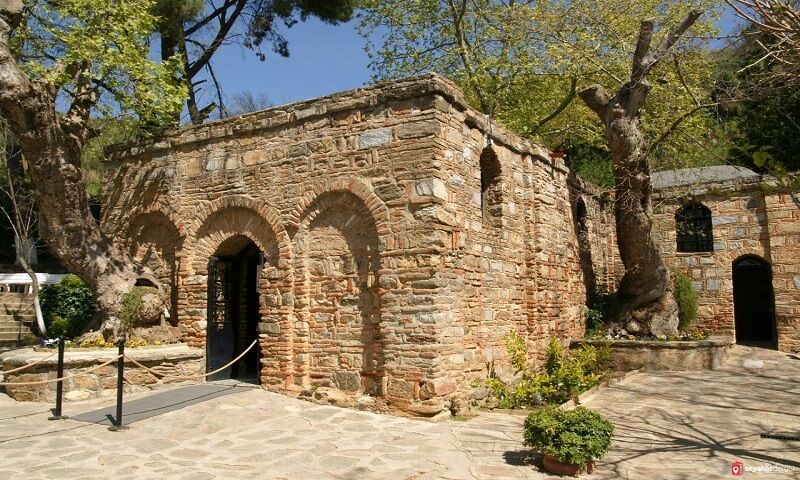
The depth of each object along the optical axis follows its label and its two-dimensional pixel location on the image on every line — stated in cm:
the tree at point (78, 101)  934
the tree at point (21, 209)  1558
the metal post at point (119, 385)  694
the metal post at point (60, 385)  752
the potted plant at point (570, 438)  542
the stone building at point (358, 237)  780
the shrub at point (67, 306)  1190
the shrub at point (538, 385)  859
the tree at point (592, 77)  1244
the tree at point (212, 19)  1786
